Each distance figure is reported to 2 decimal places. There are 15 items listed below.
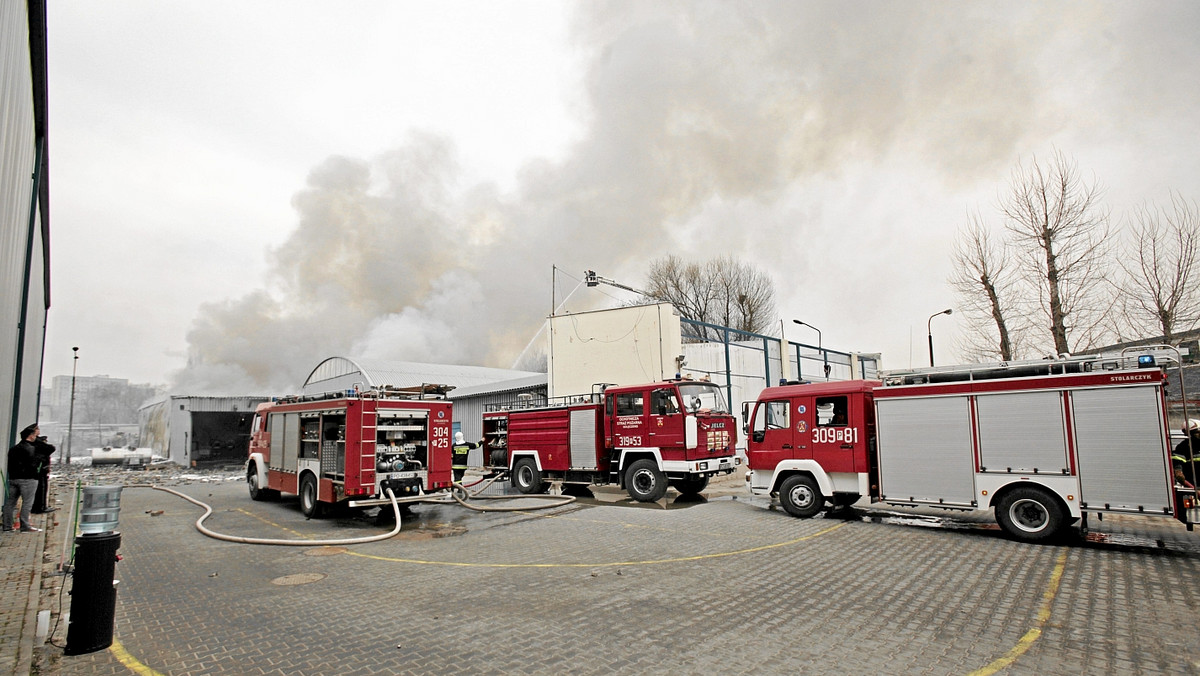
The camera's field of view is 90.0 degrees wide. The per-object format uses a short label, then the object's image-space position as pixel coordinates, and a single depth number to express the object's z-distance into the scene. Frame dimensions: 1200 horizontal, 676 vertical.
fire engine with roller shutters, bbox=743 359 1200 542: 8.52
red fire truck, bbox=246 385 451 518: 11.56
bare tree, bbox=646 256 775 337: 45.88
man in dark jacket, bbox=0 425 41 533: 10.59
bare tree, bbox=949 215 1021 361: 21.45
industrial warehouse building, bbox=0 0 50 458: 7.70
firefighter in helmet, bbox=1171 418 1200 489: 8.15
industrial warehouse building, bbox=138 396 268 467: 32.25
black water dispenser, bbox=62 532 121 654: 5.15
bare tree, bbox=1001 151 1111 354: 18.58
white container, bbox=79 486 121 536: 5.15
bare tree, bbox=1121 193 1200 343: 16.42
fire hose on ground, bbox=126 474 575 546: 9.49
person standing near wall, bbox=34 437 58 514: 11.23
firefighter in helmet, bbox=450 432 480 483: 16.05
